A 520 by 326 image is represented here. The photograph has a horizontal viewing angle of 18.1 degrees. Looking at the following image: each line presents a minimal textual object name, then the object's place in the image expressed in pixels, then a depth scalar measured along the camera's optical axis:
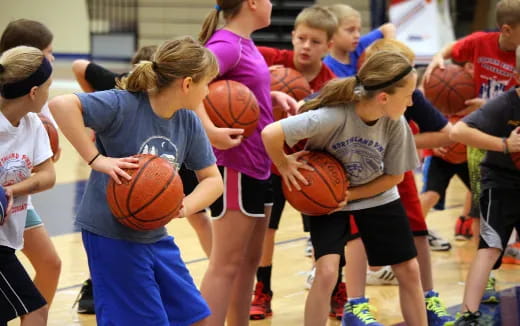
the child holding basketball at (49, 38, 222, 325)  6.18
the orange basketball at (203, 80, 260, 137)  7.52
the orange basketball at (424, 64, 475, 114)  10.82
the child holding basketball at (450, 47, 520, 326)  8.69
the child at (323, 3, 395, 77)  11.12
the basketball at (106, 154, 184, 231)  6.00
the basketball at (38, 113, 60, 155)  8.27
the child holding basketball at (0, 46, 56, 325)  6.68
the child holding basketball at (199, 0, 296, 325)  7.67
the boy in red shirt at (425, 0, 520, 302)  10.36
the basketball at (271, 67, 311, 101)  9.02
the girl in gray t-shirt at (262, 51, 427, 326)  7.56
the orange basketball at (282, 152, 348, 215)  7.51
